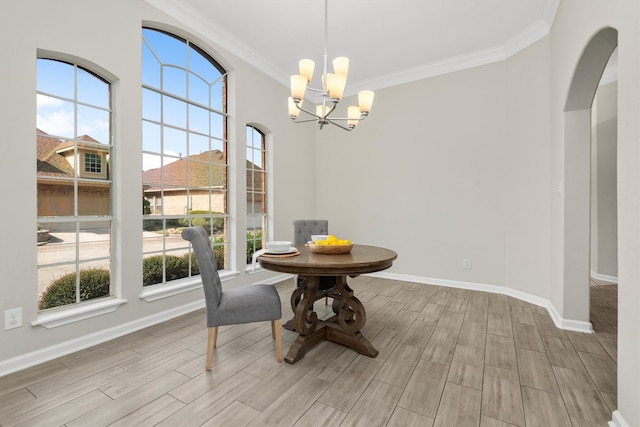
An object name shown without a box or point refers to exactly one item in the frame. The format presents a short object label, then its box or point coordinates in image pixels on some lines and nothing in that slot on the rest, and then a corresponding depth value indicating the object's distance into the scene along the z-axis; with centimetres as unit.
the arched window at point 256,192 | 400
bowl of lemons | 226
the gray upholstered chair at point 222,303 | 194
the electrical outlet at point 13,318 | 192
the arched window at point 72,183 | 219
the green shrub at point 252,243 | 397
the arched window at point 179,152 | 288
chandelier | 219
